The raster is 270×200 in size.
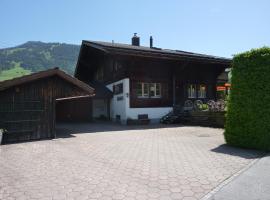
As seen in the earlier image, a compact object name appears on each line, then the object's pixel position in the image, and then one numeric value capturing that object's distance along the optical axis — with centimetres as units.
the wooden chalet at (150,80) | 2003
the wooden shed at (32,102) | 1179
